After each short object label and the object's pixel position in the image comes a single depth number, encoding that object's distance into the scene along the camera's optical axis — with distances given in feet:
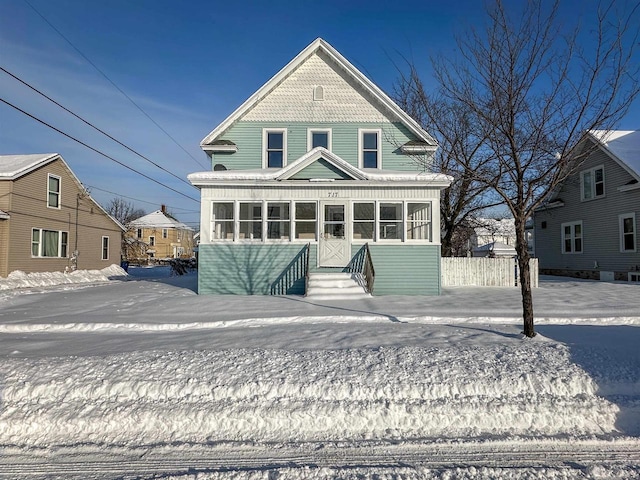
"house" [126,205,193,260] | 180.14
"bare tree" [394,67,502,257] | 60.64
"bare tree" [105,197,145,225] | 199.95
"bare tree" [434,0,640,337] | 19.95
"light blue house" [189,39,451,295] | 40.50
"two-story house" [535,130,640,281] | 54.75
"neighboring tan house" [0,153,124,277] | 57.98
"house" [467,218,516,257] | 94.17
